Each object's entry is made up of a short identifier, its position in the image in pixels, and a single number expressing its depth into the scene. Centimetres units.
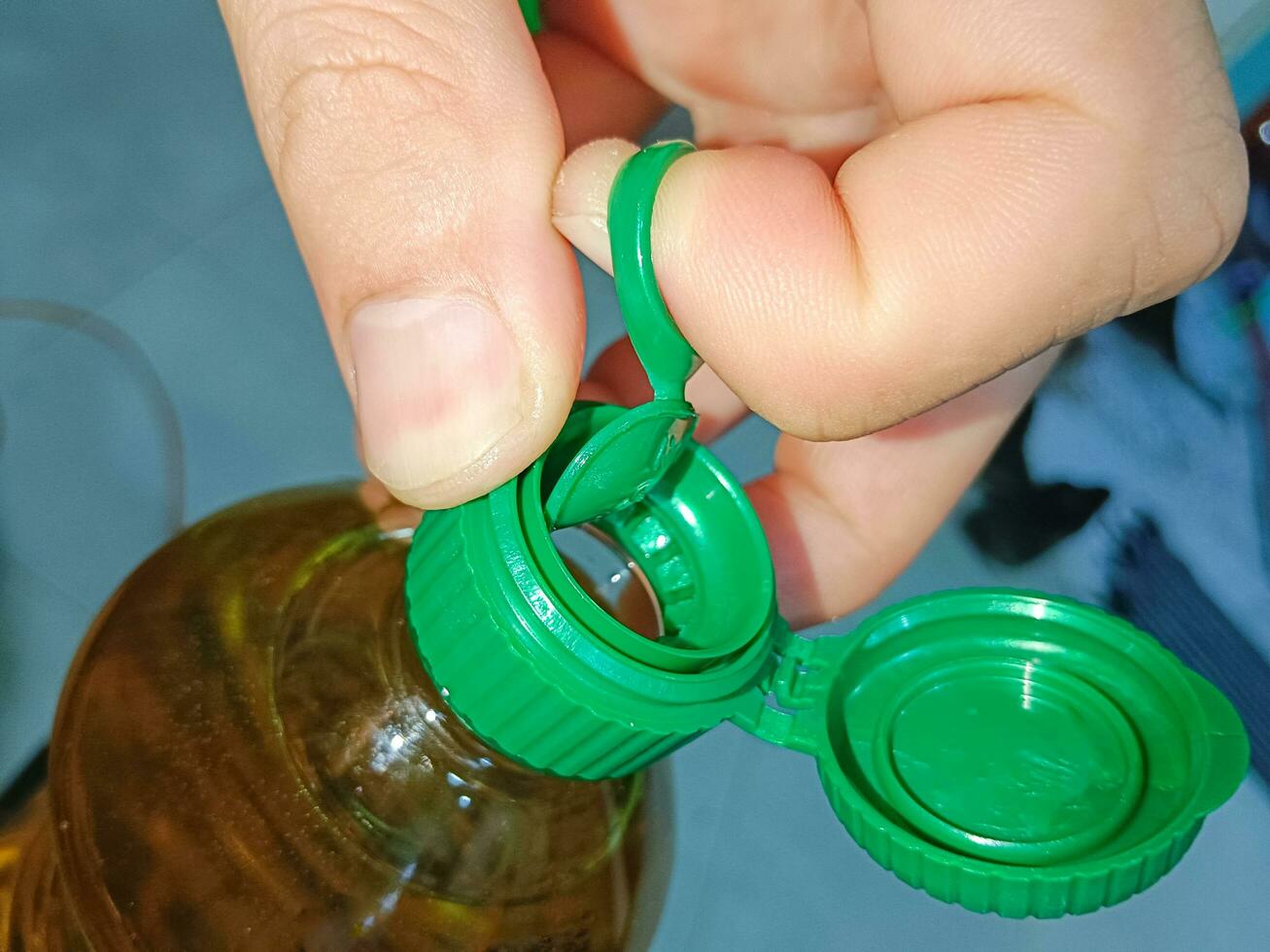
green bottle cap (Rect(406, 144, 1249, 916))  9
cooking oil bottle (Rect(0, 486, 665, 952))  11
